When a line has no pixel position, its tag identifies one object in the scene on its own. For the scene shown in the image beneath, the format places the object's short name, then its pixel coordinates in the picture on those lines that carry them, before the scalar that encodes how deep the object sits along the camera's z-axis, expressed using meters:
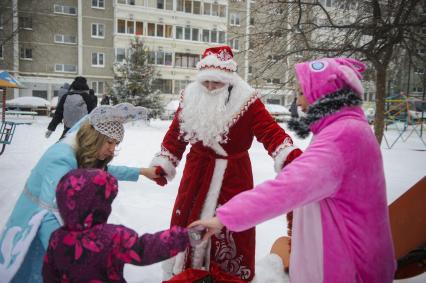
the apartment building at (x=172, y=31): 31.50
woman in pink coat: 1.37
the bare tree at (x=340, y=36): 5.97
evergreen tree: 19.80
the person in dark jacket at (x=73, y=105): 6.89
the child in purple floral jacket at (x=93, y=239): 1.57
